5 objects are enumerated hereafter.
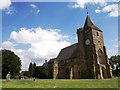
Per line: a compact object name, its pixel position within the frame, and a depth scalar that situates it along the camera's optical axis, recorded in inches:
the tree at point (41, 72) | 1277.3
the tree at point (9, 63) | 1272.4
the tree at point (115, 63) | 1731.8
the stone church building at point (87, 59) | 1136.9
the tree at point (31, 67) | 2174.2
